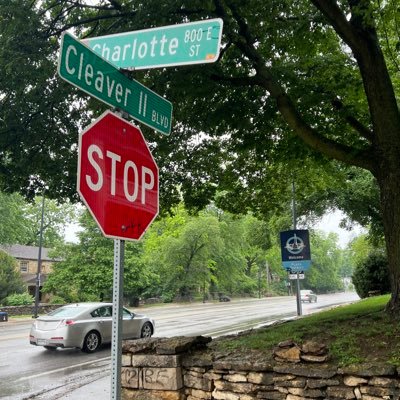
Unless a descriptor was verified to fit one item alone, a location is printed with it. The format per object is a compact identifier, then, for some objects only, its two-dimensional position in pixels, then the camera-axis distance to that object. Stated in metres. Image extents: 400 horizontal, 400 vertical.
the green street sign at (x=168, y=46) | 3.20
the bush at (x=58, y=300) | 38.09
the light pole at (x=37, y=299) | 29.39
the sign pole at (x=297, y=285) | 21.35
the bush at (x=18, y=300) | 36.66
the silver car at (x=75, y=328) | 12.92
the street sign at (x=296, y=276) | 21.62
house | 55.54
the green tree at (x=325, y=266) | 97.29
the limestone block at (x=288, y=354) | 4.92
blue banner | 18.72
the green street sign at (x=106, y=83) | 2.68
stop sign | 2.57
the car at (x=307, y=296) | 48.84
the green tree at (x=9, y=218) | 42.88
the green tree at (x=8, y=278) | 38.81
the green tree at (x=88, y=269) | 38.53
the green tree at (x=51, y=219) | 64.44
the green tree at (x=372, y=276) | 22.03
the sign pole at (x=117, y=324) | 2.51
